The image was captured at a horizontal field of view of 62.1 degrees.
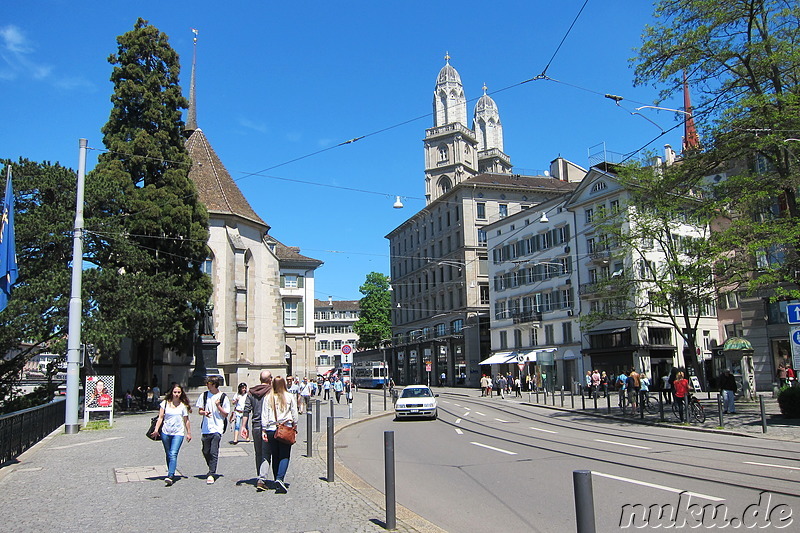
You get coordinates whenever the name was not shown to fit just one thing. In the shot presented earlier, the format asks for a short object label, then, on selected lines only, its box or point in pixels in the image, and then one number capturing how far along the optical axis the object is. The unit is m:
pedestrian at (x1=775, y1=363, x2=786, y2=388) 29.88
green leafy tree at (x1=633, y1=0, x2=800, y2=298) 20.33
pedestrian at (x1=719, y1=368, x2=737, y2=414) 22.59
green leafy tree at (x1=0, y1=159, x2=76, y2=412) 25.50
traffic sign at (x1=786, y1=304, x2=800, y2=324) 16.36
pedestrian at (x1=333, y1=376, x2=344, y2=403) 38.81
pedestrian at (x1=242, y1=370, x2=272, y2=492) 9.49
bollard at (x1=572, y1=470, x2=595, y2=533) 4.17
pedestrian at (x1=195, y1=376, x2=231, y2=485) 10.38
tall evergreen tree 28.83
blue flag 12.52
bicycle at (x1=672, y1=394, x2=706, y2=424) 20.94
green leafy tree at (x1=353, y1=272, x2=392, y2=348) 91.75
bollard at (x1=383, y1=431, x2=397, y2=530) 7.04
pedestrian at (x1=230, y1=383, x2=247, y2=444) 16.95
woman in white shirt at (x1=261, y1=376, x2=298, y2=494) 9.24
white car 25.03
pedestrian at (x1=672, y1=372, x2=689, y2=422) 21.39
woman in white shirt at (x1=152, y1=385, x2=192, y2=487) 10.36
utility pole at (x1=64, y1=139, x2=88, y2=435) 19.48
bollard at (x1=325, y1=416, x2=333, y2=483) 10.24
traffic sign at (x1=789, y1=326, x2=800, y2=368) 16.42
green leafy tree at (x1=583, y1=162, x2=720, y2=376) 23.91
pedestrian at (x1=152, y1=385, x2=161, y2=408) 34.32
